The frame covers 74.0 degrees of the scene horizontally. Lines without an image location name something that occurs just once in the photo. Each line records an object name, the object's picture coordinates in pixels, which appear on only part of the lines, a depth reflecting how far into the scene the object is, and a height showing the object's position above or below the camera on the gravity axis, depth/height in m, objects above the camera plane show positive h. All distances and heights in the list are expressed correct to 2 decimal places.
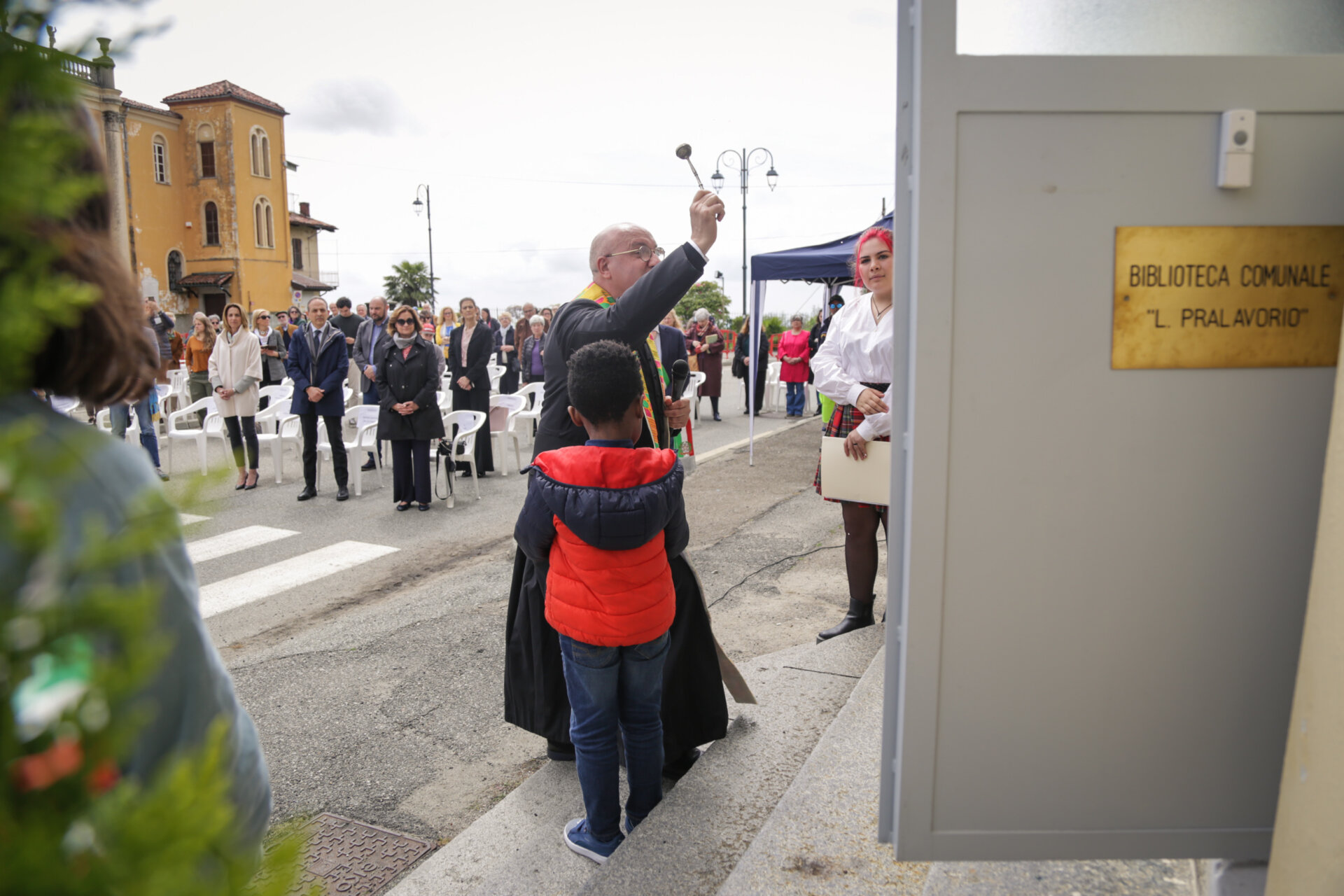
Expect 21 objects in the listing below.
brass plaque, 1.51 +0.05
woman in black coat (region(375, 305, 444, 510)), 7.93 -0.61
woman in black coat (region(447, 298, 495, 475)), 9.33 -0.41
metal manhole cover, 2.69 -1.66
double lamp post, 19.72 +3.59
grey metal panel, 1.50 -0.33
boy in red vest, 2.38 -0.62
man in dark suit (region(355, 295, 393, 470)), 9.49 -0.07
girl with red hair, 3.94 -0.22
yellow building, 41.41 +6.35
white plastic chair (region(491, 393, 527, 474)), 10.11 -0.97
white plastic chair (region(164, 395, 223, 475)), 9.34 -0.95
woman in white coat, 8.77 -0.44
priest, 2.90 -0.82
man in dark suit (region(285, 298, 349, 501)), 8.42 -0.53
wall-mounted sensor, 1.46 +0.29
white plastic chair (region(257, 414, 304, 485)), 9.22 -1.14
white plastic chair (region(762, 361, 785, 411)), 17.64 -1.20
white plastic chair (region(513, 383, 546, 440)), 11.12 -1.01
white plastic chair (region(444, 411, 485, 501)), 8.69 -0.98
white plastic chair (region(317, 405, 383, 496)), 8.88 -1.06
